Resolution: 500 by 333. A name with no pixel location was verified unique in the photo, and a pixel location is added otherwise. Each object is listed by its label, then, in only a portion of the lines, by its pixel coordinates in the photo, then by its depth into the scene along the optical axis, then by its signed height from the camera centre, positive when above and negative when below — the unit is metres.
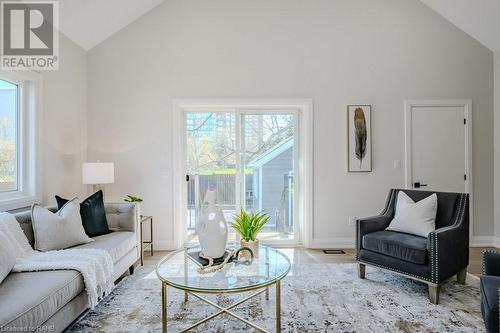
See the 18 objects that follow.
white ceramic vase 2.15 -0.45
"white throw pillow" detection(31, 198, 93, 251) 2.38 -0.52
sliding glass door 4.18 +0.05
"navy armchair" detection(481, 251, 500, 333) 1.57 -0.73
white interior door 4.07 +0.26
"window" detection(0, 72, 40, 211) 2.84 +0.31
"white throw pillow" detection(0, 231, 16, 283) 1.81 -0.58
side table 3.47 -0.98
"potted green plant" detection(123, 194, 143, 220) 3.22 -0.42
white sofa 1.50 -0.74
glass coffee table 1.82 -0.74
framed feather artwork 4.03 +0.41
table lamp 3.31 -0.07
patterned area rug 2.10 -1.15
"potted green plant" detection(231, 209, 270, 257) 2.36 -0.54
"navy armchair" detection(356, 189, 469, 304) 2.43 -0.72
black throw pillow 2.85 -0.48
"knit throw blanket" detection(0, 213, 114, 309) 2.01 -0.67
